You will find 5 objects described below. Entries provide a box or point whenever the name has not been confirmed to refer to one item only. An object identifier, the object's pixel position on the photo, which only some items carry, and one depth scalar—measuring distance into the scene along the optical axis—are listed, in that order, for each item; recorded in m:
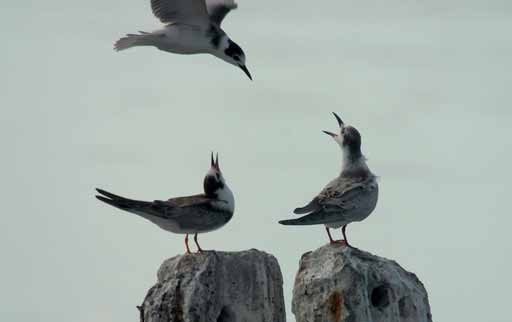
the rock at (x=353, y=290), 14.11
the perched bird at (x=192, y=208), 14.86
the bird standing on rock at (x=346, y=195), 15.73
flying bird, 21.36
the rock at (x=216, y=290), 13.41
